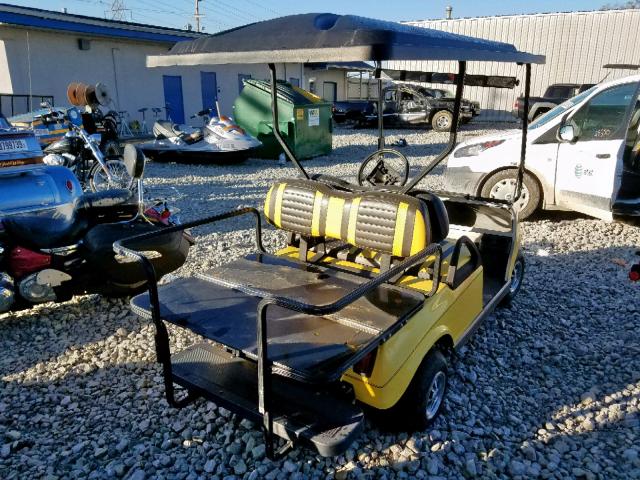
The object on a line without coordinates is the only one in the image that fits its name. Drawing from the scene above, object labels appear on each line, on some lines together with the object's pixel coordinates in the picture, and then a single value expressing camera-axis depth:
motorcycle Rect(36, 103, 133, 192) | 8.02
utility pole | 47.09
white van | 6.00
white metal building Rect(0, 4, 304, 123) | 13.27
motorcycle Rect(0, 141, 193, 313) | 3.80
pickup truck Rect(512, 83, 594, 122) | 16.70
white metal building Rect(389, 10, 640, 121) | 21.86
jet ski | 11.01
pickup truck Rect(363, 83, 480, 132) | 18.30
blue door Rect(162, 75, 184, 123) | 17.31
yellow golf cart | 2.22
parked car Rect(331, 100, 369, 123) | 20.81
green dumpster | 11.46
